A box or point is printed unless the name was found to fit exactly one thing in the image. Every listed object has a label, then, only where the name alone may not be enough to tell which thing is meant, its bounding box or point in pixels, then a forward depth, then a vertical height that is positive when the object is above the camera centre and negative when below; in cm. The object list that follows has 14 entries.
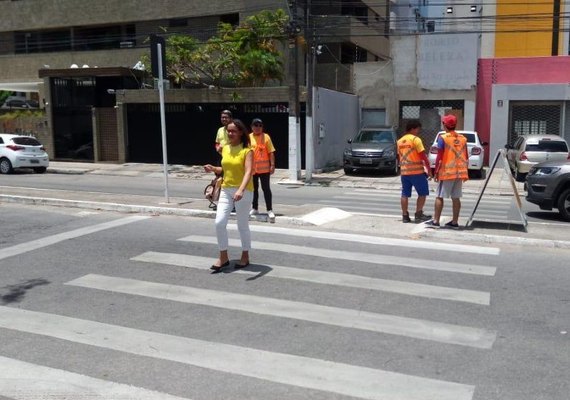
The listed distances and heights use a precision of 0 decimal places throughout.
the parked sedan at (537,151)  1945 -93
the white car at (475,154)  2117 -108
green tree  2559 +301
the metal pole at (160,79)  1194 +90
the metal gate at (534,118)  2458 +12
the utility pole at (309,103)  2065 +71
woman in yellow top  716 -71
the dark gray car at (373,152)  2212 -102
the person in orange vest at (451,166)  936 -66
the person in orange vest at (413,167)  999 -72
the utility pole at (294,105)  2010 +64
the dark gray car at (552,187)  1159 -123
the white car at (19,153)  2353 -97
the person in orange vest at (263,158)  1018 -54
